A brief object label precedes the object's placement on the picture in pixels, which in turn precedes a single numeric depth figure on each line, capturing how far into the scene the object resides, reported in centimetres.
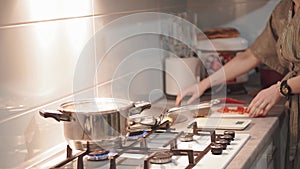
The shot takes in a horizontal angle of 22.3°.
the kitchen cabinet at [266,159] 259
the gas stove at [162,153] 232
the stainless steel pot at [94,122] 226
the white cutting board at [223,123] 276
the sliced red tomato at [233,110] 299
